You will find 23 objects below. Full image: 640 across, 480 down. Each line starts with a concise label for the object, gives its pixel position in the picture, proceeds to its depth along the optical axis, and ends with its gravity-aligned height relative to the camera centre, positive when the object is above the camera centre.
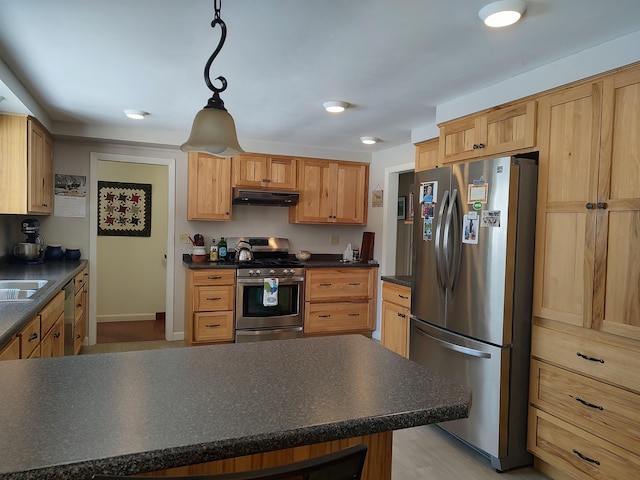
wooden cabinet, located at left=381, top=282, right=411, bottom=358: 3.36 -0.72
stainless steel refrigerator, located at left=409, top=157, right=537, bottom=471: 2.29 -0.35
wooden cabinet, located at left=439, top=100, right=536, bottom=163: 2.38 +0.61
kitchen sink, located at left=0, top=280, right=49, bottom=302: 2.58 -0.45
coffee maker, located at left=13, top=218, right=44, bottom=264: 3.74 -0.25
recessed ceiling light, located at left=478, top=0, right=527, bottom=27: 1.65 +0.88
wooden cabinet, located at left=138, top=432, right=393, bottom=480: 0.98 -0.57
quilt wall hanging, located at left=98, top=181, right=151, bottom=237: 5.28 +0.14
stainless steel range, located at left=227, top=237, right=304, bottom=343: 4.30 -0.80
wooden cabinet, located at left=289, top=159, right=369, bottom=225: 4.82 +0.40
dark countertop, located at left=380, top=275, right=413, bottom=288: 3.35 -0.42
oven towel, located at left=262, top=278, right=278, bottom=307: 4.33 -0.68
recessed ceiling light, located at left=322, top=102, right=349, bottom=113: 3.06 +0.88
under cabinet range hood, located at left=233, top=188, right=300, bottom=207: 4.43 +0.29
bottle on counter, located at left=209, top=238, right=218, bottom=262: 4.55 -0.33
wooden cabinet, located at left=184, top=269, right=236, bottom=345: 4.14 -0.82
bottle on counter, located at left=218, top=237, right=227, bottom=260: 4.58 -0.30
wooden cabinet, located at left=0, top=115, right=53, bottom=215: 3.06 +0.39
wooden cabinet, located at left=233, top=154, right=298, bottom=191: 4.53 +0.58
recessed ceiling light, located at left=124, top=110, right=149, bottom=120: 3.47 +0.89
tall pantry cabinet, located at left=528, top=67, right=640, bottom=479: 1.90 -0.24
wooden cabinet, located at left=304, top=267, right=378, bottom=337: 4.59 -0.82
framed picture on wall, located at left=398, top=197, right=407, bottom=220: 5.91 +0.30
